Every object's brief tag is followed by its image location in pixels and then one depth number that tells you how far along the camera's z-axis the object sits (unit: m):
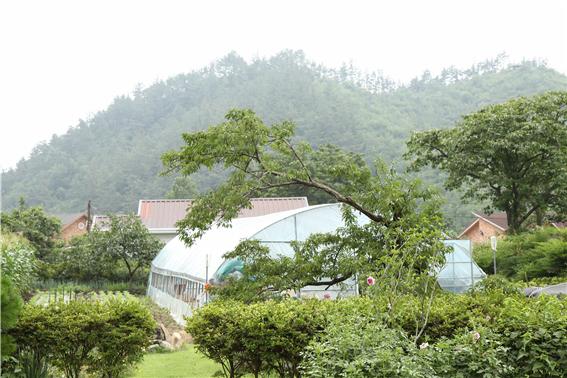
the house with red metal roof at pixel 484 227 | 40.91
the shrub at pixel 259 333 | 6.60
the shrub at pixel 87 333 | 7.10
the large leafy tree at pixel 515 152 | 27.20
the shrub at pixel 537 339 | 5.60
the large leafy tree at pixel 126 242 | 31.20
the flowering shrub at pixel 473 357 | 5.48
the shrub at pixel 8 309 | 6.38
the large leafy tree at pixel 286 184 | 10.50
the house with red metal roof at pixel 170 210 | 42.62
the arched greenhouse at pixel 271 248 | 17.00
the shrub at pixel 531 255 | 20.98
